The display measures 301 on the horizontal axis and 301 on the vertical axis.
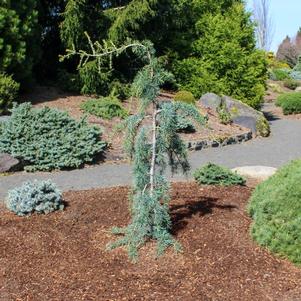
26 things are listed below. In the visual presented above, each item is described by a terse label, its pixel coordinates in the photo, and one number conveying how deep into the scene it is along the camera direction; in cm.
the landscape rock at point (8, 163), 938
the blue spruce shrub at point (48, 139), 965
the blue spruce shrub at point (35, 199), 644
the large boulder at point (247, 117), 1408
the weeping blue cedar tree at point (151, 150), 519
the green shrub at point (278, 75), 3039
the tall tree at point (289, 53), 4438
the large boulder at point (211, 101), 1511
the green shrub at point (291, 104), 1930
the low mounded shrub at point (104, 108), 1239
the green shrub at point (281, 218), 519
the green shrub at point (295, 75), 3204
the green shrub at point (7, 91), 1144
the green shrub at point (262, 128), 1405
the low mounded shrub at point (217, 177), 747
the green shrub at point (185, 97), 1462
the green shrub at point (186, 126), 1224
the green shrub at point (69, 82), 1388
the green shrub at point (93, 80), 1355
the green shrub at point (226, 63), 1595
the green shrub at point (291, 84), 2850
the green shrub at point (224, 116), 1418
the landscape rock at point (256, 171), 864
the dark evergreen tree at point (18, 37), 1171
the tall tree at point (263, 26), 5241
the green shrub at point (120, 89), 1390
